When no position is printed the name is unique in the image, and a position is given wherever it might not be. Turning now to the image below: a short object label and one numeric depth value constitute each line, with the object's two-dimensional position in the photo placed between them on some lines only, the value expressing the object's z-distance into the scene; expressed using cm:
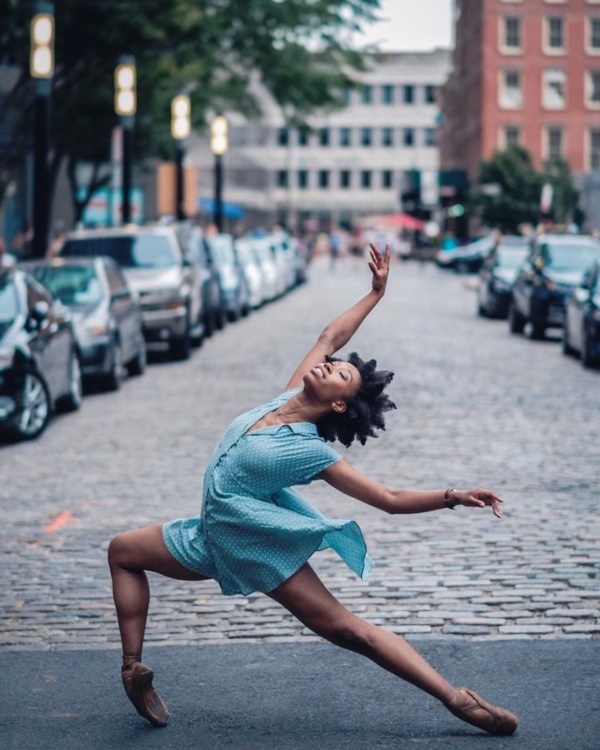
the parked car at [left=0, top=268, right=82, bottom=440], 1460
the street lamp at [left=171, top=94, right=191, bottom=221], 3894
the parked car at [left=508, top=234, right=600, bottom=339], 2777
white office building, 14525
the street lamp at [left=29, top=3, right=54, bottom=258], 2405
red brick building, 9119
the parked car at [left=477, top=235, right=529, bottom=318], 3460
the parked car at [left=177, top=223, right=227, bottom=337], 2778
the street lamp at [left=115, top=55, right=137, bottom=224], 3088
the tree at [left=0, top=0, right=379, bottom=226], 2984
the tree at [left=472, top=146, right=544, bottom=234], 7806
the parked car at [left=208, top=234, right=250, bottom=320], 3412
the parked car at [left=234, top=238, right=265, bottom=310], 3938
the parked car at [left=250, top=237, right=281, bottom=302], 4344
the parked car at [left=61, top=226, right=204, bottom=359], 2400
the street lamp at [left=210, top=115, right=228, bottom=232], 4644
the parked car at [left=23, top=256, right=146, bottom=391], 1897
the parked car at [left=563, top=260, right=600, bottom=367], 2159
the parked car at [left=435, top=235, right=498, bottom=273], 7425
